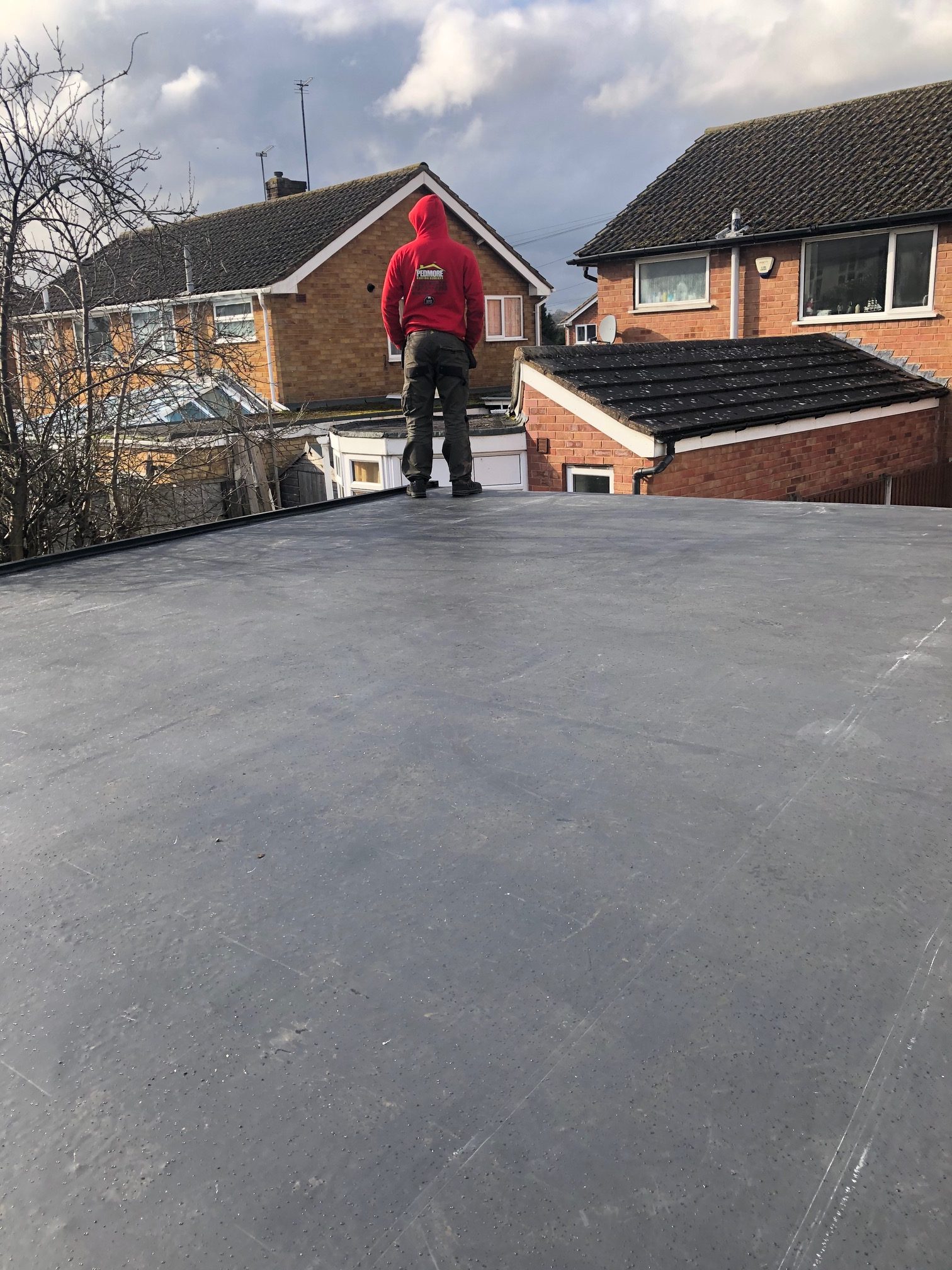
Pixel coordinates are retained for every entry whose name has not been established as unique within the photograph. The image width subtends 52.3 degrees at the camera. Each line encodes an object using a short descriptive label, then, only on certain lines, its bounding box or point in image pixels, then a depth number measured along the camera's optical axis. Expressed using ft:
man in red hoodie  18.03
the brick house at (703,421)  30.89
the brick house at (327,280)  66.54
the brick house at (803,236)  46.06
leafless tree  21.22
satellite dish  55.62
